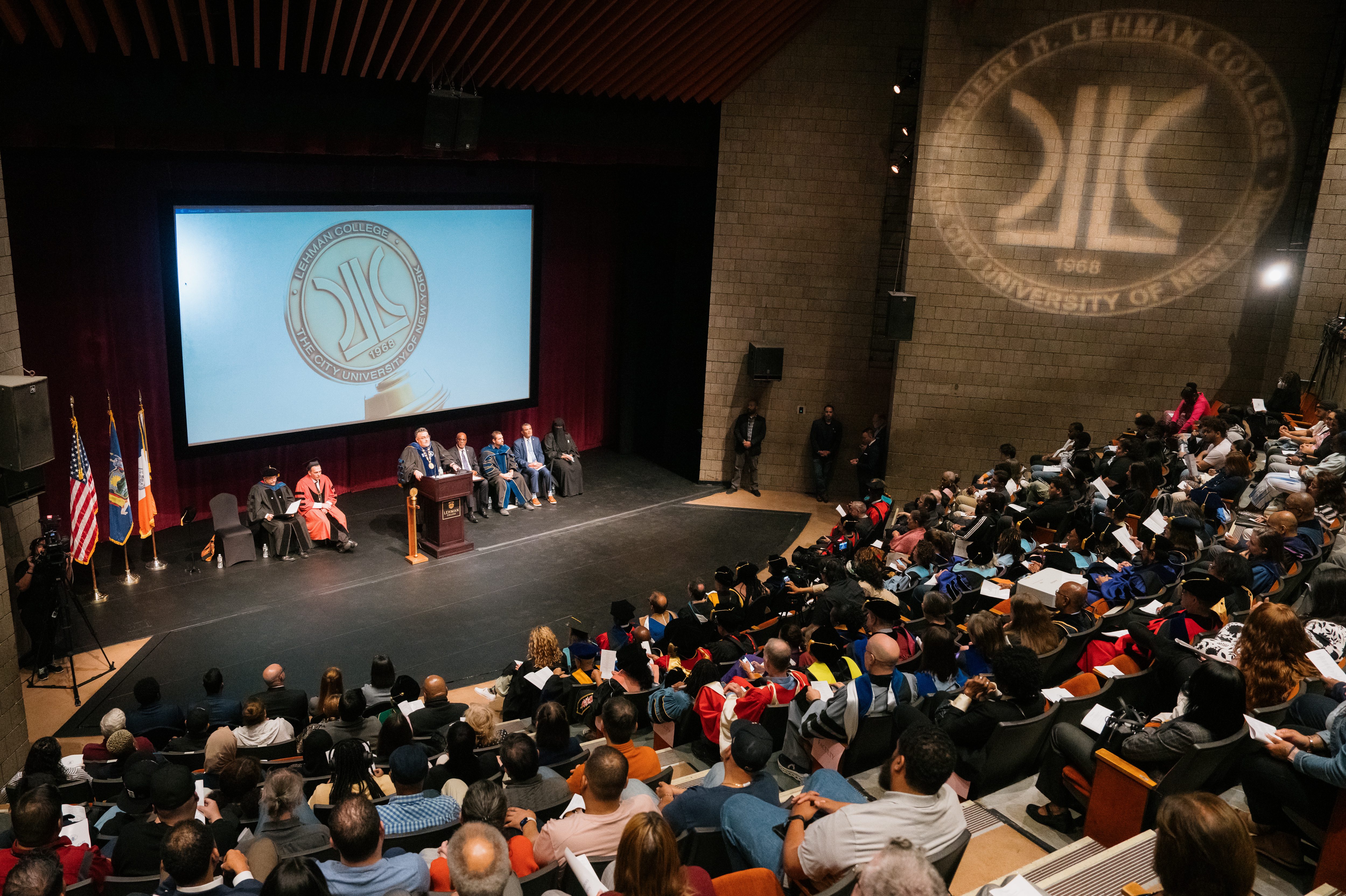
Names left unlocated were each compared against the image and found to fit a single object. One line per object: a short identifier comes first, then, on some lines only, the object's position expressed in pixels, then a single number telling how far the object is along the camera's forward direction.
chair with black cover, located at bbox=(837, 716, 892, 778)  4.69
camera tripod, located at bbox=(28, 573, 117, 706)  7.55
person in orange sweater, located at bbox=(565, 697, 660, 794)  4.26
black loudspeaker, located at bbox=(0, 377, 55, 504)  6.51
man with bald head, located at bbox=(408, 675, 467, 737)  5.55
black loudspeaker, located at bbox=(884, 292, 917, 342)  11.61
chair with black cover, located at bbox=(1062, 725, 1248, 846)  3.81
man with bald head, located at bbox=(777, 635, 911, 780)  4.55
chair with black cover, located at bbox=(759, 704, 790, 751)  5.07
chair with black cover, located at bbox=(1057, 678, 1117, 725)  4.51
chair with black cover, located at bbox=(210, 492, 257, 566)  9.88
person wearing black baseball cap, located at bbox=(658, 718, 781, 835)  3.53
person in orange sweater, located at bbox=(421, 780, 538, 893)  3.46
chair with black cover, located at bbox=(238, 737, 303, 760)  5.42
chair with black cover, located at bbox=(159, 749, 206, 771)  5.29
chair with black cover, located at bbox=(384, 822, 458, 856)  3.88
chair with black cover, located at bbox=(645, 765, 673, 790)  4.14
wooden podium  10.33
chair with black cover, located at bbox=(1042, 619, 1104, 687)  5.34
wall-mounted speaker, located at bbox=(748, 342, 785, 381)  12.69
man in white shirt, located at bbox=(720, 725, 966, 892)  3.05
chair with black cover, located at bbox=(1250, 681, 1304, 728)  3.97
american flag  8.28
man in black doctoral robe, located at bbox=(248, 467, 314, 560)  10.10
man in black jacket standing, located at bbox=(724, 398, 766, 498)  12.88
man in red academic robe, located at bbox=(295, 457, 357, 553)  10.47
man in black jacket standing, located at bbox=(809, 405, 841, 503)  12.74
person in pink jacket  10.68
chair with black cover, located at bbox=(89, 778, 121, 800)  4.96
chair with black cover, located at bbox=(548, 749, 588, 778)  4.61
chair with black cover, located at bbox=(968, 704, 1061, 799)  4.36
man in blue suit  12.23
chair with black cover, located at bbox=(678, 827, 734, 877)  3.37
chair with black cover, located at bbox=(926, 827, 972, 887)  3.12
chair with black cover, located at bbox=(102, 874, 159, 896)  3.71
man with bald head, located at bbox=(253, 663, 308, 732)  5.92
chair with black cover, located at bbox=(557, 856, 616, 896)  3.37
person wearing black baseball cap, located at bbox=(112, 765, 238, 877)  3.86
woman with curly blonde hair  6.19
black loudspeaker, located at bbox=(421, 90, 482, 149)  9.34
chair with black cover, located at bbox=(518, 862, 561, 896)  3.30
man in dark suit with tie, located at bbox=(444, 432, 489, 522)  11.54
